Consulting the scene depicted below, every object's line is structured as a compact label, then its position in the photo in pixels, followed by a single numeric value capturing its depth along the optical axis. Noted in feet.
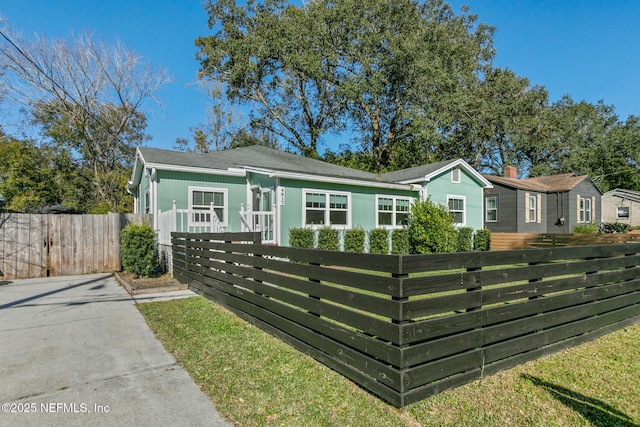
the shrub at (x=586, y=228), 59.77
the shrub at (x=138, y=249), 25.43
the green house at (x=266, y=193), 34.76
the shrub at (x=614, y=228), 67.26
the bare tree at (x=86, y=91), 60.18
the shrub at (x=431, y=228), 40.34
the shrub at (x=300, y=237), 34.81
